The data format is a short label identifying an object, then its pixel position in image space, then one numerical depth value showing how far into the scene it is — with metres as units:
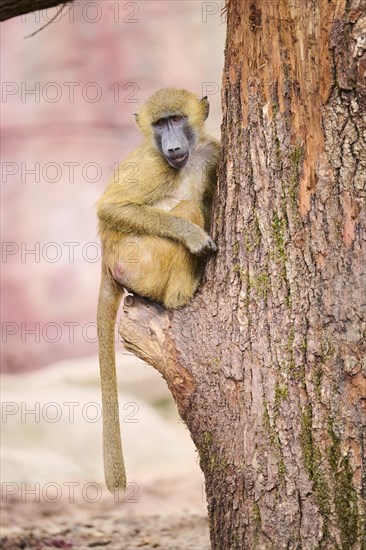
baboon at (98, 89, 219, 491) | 9.31
